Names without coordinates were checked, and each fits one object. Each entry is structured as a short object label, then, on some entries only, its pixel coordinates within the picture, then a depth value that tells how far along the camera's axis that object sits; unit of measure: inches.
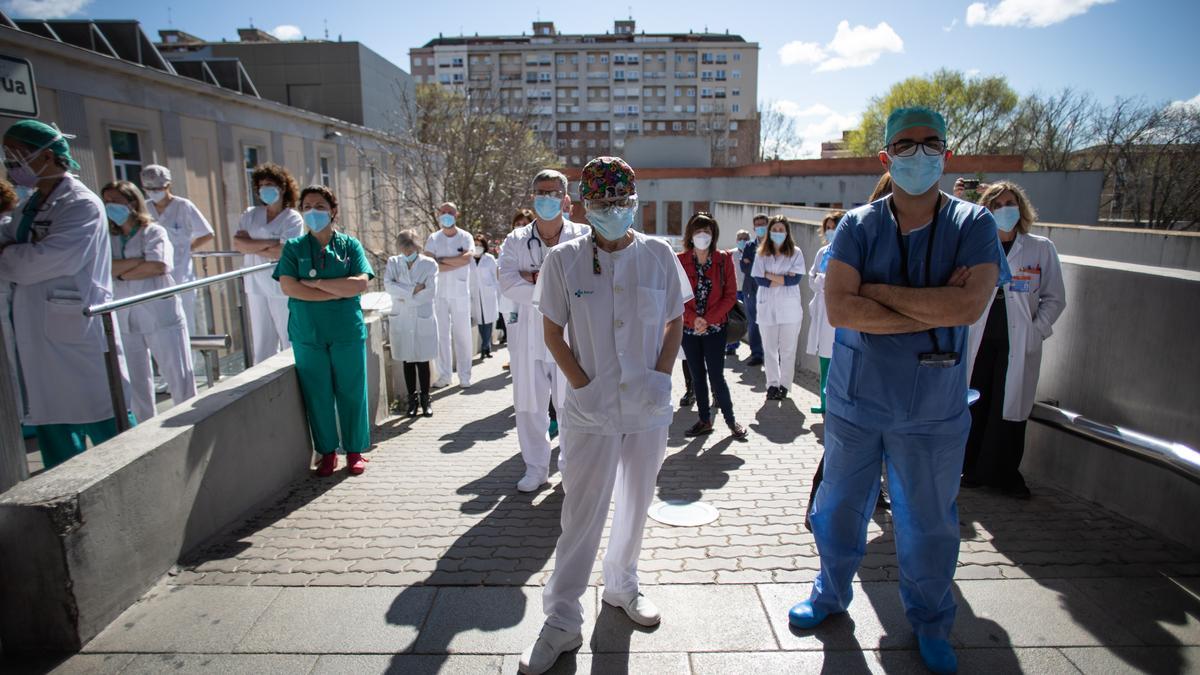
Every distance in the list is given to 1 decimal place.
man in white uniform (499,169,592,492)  187.6
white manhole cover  169.9
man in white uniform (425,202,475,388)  349.4
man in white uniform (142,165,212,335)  265.3
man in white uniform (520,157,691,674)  117.6
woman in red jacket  250.5
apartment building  4288.9
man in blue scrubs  109.5
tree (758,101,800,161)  3245.6
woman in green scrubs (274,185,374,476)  193.0
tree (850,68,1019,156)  2491.4
